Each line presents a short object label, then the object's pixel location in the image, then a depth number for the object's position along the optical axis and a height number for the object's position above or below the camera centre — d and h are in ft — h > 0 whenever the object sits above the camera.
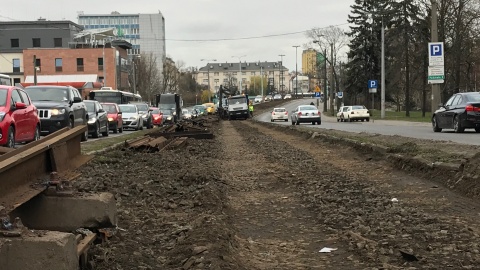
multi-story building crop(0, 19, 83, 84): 306.96 +39.33
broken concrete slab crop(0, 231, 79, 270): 11.55 -2.97
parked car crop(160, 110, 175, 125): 161.62 -3.36
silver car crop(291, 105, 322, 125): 142.82 -2.96
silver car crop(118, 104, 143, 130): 108.68 -2.13
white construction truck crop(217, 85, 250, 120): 203.51 -0.96
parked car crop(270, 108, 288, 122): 193.67 -3.85
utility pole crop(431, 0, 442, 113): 109.60 +3.01
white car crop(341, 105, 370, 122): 168.77 -3.43
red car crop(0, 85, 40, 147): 40.04 -0.76
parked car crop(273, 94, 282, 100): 485.15 +5.87
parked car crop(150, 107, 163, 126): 144.87 -2.93
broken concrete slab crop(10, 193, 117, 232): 15.74 -2.92
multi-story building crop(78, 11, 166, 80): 507.30 +73.07
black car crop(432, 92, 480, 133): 69.26 -1.49
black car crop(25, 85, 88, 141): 56.83 +0.13
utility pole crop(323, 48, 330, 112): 261.07 +5.07
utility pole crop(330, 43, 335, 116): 247.17 +4.41
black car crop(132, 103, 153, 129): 118.99 -1.78
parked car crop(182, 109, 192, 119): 208.82 -3.44
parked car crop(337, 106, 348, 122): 176.45 -3.52
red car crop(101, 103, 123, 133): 93.09 -1.75
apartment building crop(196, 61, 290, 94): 608.72 +24.83
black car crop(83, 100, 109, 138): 73.82 -1.72
